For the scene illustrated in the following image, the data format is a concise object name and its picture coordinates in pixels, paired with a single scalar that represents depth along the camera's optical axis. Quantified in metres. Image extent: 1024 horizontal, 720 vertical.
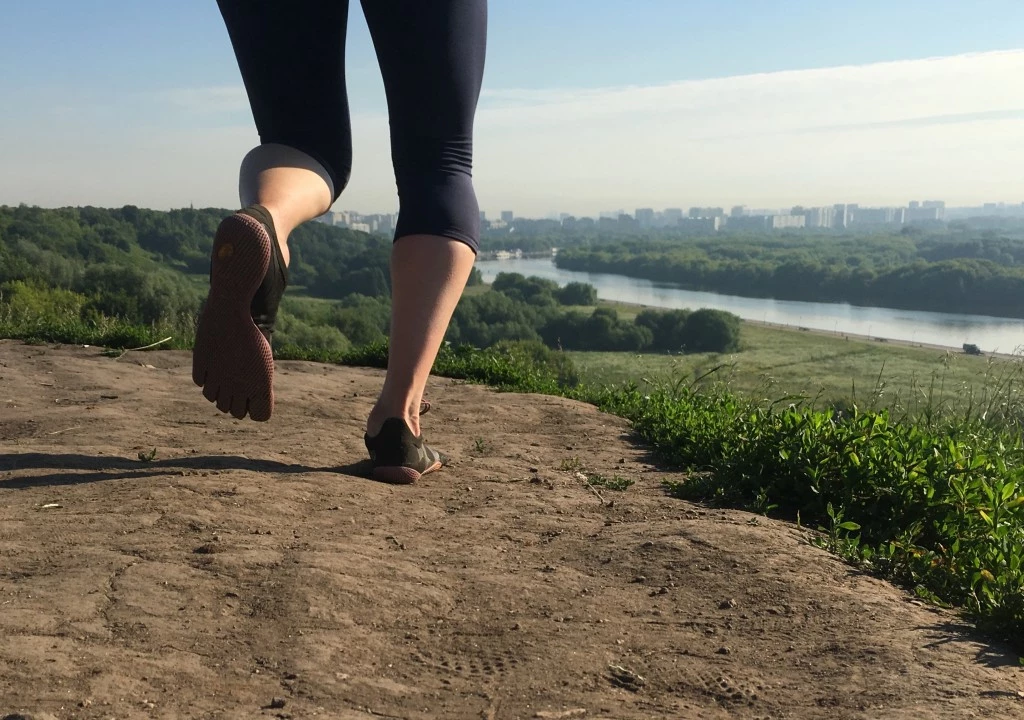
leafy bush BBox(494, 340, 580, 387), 5.91
